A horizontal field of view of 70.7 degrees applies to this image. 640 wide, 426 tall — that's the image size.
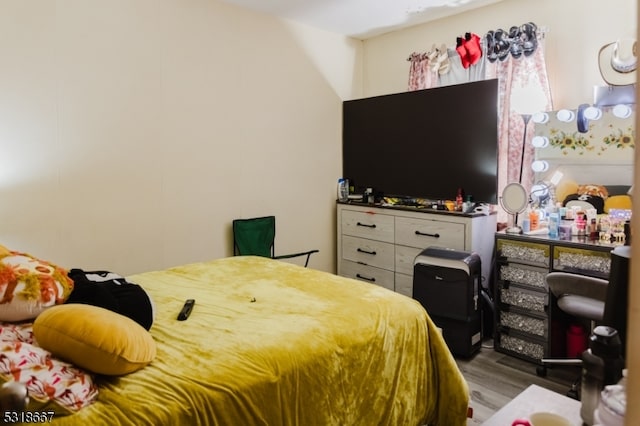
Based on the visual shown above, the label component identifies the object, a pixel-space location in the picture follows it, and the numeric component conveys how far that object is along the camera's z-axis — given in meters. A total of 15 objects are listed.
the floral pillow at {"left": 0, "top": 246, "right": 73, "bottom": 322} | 1.45
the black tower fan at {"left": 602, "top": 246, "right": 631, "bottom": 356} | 1.61
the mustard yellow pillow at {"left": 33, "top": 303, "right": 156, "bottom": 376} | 1.31
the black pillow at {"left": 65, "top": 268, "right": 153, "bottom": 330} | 1.63
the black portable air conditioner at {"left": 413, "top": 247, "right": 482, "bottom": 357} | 3.07
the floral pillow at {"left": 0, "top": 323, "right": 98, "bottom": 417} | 1.17
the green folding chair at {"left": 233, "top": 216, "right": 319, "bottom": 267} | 3.67
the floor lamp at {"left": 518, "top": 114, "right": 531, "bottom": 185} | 3.42
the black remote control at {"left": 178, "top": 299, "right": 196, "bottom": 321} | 1.90
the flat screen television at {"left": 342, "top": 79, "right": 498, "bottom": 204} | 3.47
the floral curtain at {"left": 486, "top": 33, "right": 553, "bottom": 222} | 3.29
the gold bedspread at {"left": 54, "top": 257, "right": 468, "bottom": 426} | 1.35
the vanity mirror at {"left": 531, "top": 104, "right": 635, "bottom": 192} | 2.93
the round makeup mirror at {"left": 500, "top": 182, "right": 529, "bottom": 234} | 3.17
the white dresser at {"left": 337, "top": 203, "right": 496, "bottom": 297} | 3.38
